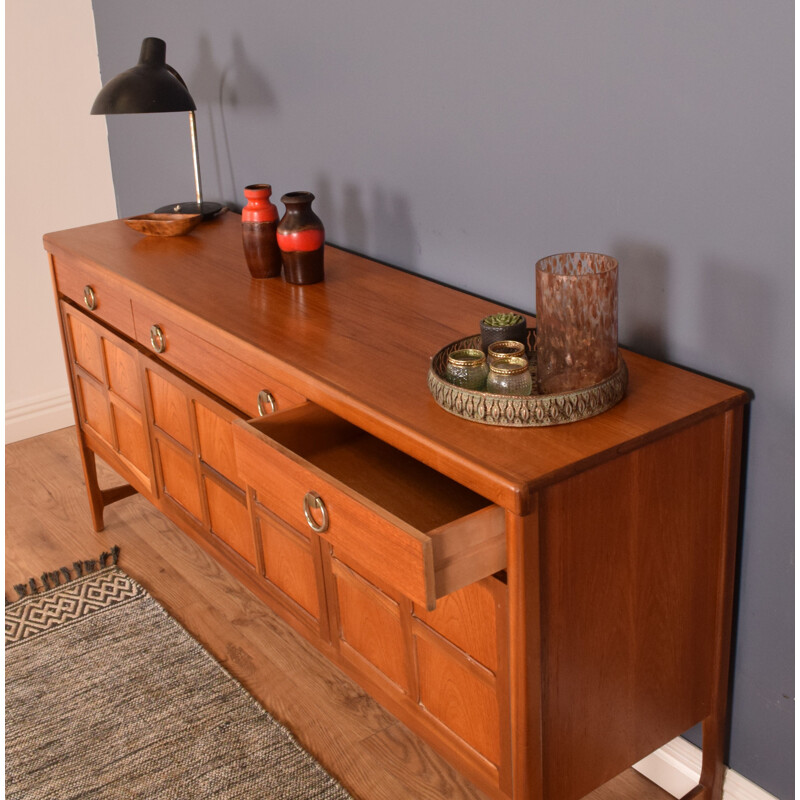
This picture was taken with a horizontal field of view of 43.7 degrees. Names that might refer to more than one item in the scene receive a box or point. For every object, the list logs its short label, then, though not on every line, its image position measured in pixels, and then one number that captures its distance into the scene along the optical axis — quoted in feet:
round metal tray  4.17
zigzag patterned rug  5.85
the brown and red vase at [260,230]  6.25
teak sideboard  4.01
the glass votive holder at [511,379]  4.30
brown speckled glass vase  4.30
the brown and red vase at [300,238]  6.03
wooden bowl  7.42
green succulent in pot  4.67
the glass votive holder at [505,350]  4.40
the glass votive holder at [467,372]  4.40
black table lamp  7.00
